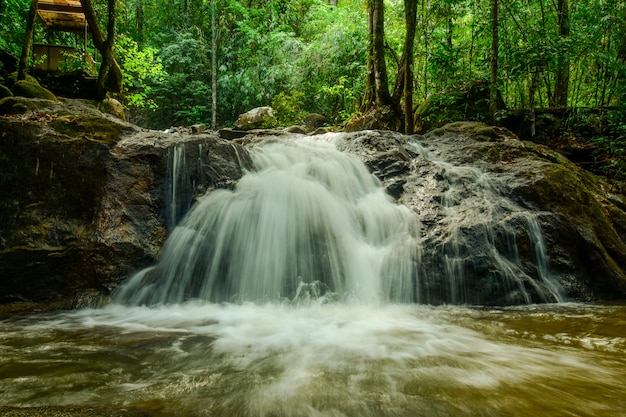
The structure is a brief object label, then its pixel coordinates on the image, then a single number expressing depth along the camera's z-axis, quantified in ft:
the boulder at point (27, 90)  22.06
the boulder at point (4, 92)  20.57
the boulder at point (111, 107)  30.36
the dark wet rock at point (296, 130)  35.55
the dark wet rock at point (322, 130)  36.60
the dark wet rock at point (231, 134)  32.19
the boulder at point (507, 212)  14.90
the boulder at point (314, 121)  49.88
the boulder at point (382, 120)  32.01
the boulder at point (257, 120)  45.39
